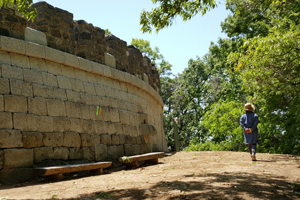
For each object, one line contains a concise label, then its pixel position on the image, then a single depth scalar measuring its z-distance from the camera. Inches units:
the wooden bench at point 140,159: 287.7
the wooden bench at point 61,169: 214.1
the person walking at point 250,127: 319.3
